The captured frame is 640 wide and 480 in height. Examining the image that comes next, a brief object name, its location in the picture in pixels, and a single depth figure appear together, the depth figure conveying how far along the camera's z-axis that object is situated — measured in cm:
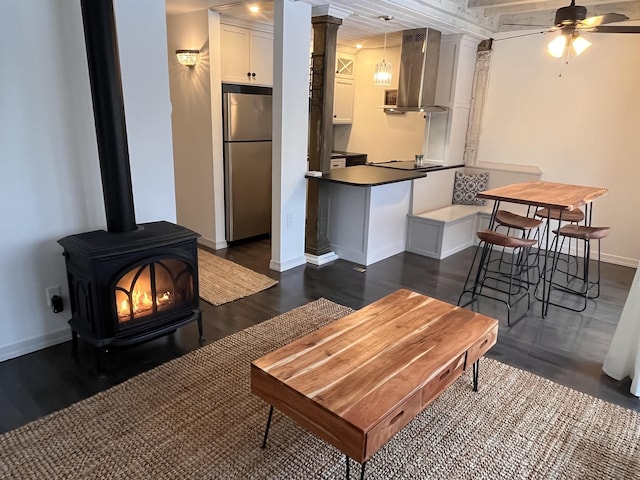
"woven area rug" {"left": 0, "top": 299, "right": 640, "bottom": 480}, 189
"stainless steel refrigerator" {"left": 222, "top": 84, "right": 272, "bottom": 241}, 464
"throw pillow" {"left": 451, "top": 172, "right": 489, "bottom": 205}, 557
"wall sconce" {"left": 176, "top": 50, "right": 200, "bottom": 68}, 439
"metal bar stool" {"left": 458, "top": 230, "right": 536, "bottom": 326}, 332
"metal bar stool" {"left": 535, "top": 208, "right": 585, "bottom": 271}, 402
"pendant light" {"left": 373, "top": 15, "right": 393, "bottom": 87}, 492
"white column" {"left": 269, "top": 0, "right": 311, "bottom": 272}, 377
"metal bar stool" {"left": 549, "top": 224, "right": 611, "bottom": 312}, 365
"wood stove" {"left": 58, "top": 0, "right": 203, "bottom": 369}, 234
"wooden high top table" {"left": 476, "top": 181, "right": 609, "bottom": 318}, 328
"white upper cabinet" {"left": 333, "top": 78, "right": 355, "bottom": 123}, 639
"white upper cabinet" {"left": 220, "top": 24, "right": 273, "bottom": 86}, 452
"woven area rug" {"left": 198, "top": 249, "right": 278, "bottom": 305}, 366
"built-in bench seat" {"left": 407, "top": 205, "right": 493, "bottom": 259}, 484
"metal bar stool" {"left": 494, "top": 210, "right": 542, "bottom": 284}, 363
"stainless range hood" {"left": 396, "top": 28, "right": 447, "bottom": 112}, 492
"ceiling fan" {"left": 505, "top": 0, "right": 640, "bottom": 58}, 277
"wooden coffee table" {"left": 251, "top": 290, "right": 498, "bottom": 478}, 159
